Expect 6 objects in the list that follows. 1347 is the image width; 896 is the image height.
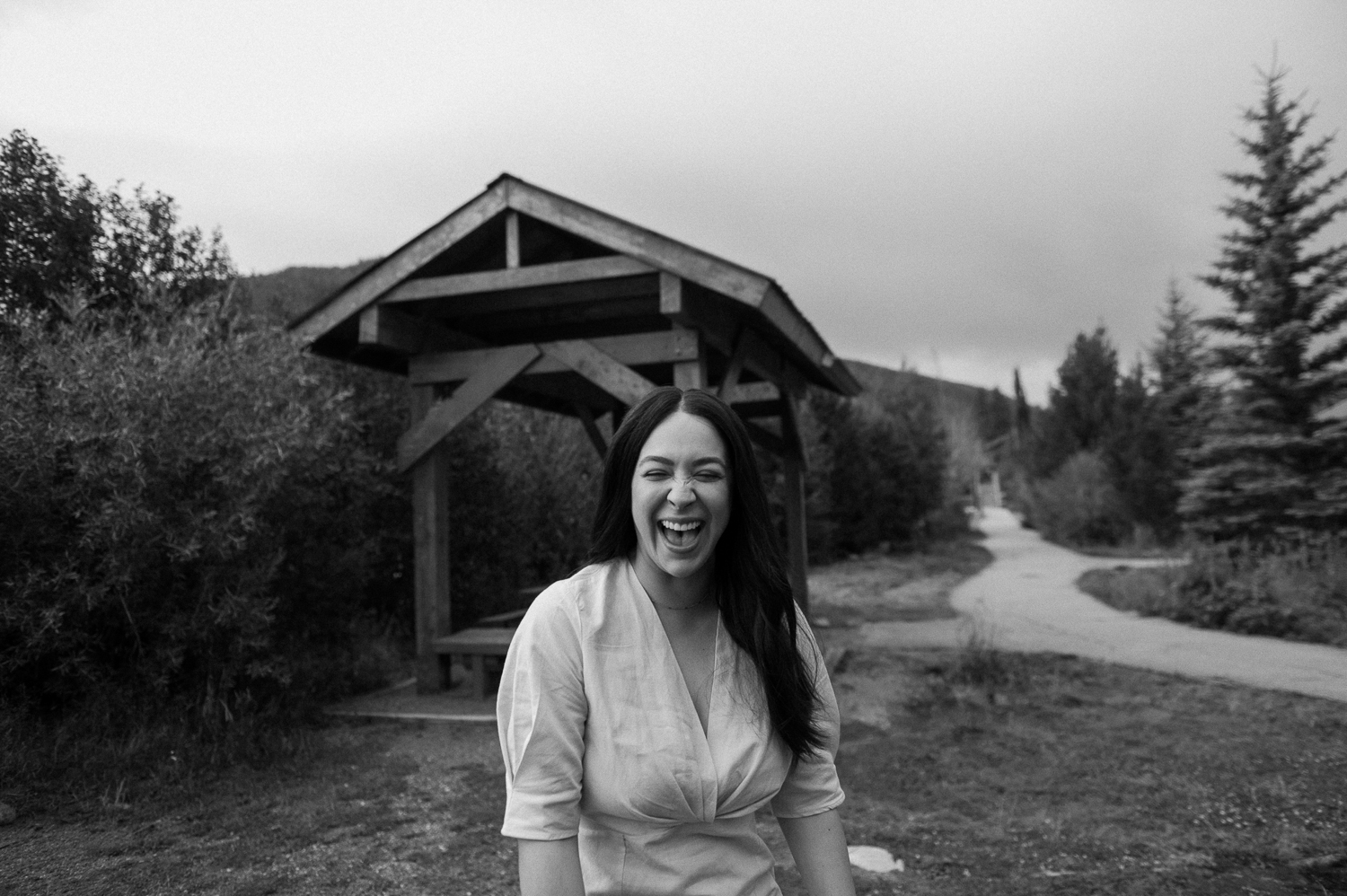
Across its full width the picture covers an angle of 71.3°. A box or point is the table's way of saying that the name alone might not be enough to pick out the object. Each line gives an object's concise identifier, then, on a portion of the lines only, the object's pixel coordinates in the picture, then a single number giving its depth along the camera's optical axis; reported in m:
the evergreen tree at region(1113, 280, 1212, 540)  22.28
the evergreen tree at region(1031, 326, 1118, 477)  33.31
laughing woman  1.66
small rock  3.87
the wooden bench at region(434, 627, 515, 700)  6.66
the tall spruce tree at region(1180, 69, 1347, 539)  14.45
